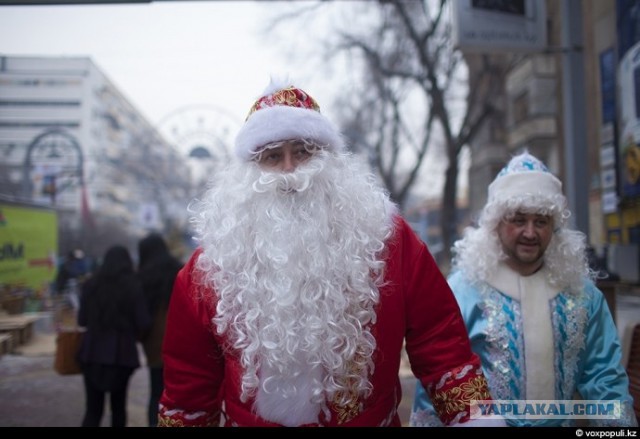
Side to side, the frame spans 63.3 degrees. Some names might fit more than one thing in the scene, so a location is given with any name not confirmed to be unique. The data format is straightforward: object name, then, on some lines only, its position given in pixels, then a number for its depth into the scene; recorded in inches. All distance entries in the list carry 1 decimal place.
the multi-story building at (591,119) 165.5
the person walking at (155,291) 178.9
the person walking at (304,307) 65.4
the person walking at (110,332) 164.2
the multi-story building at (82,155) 345.1
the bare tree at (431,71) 482.3
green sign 367.3
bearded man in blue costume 85.9
